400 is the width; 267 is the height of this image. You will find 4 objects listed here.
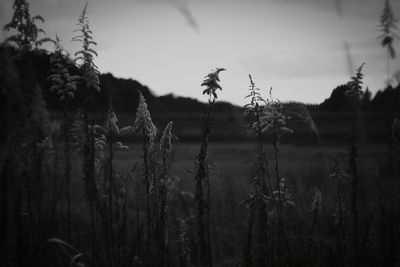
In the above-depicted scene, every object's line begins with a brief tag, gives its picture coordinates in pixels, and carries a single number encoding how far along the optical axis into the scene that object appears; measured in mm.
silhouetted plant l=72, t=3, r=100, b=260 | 4238
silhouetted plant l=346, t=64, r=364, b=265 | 4609
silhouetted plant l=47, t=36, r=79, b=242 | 4801
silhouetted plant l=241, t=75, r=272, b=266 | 4825
